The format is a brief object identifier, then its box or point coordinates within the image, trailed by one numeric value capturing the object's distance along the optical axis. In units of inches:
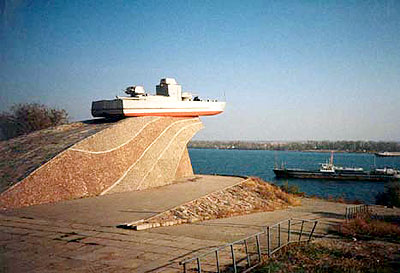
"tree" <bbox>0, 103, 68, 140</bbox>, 1346.0
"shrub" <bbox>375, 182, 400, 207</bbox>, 1141.5
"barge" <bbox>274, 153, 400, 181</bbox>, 2241.6
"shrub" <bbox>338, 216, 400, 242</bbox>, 481.7
